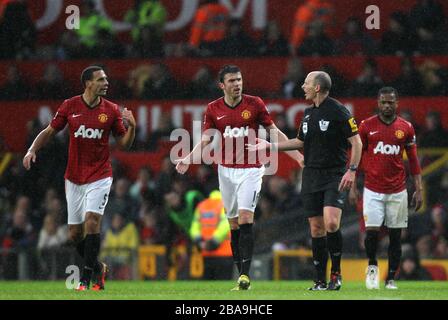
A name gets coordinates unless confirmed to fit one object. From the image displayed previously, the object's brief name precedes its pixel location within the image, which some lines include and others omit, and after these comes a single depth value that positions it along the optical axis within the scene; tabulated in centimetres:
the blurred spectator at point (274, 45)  2192
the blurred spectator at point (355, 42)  2195
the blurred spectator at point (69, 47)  2252
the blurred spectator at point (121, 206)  1984
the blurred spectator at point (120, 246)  1884
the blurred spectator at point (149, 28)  2259
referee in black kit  1321
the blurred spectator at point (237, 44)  2205
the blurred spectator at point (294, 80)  2116
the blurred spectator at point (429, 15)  2202
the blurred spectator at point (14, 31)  2292
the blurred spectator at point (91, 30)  2253
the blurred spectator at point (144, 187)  2019
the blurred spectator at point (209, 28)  2223
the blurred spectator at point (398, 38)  2186
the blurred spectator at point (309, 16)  2228
